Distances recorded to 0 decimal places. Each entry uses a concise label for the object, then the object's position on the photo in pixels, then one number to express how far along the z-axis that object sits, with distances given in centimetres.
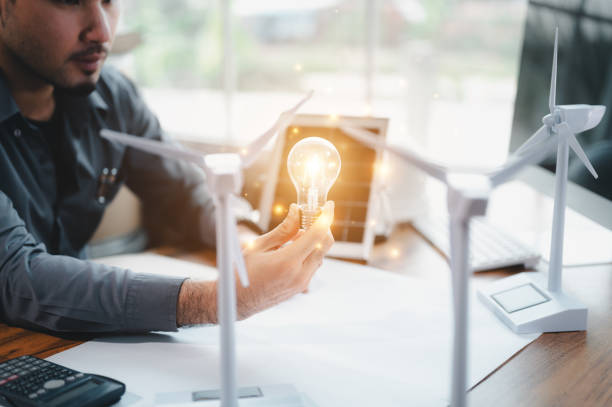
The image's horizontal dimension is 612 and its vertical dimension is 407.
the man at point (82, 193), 84
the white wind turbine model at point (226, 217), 59
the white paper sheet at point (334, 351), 74
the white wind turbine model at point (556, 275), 88
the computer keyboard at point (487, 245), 113
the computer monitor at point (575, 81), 99
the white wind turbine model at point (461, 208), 55
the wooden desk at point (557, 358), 73
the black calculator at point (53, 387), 67
